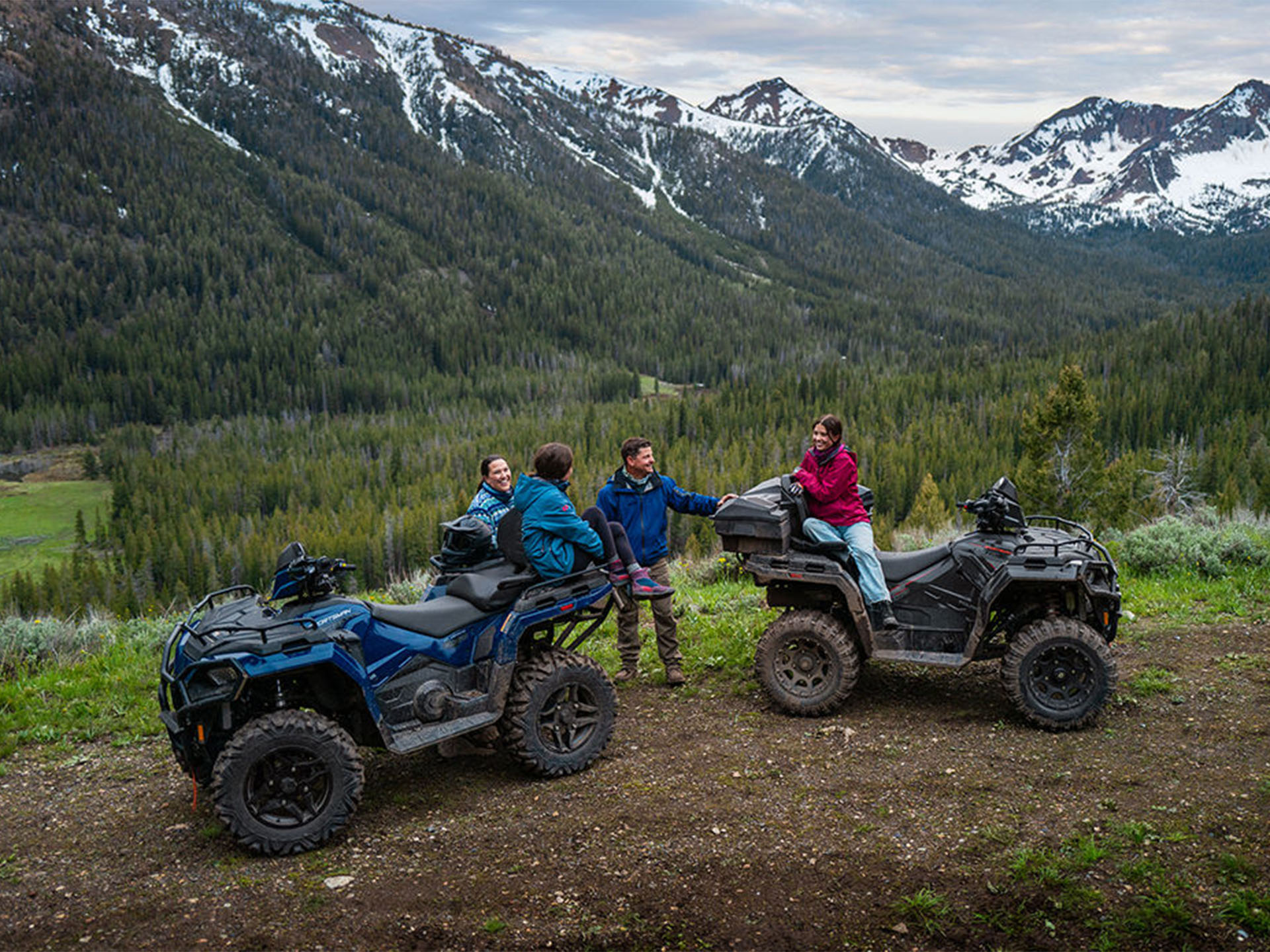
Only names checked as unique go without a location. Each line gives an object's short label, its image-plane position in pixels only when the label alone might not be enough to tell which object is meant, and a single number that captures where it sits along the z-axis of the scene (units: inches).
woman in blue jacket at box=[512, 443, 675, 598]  284.2
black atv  294.8
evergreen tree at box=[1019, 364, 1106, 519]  1815.9
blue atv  230.5
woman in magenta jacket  318.3
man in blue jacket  347.9
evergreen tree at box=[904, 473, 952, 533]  2205.6
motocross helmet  286.8
